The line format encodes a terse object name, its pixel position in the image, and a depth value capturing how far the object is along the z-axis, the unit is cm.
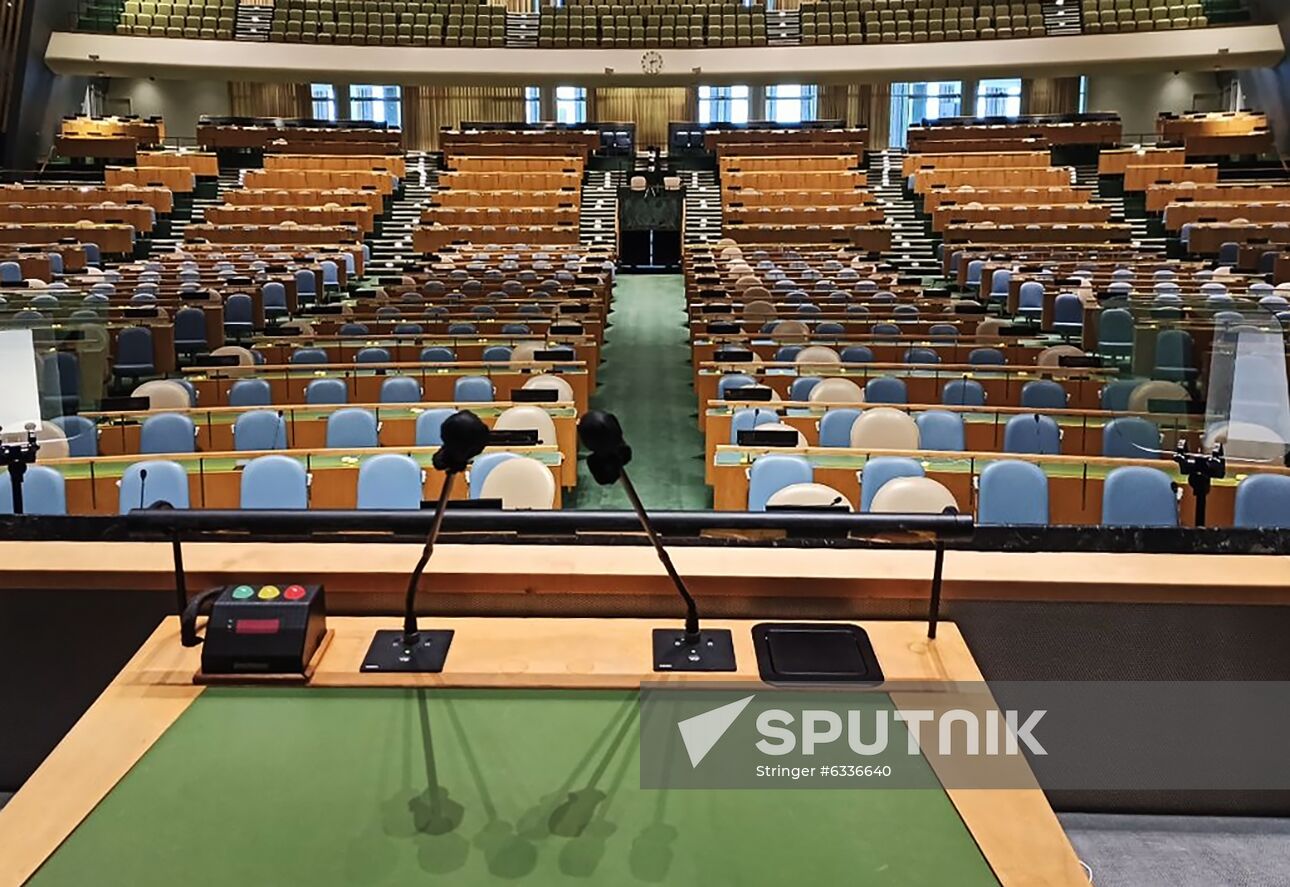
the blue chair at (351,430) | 559
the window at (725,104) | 2503
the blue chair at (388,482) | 464
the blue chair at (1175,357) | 596
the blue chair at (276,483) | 458
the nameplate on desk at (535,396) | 598
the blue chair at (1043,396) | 649
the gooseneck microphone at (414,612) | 139
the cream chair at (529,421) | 554
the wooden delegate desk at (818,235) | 1577
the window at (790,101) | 2502
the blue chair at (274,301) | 1113
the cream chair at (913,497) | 419
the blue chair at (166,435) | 552
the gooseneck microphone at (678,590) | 137
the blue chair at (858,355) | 759
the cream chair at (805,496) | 411
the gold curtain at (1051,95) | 2433
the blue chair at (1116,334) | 737
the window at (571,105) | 2520
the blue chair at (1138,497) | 443
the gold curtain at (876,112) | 2497
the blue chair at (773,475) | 472
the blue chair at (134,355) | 823
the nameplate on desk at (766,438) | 520
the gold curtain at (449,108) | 2527
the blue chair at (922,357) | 756
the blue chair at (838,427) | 559
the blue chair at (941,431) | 558
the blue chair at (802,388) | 664
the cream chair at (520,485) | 458
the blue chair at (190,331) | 910
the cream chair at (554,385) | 638
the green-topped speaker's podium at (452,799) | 126
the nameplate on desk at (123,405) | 559
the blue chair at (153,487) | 451
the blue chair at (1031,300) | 1091
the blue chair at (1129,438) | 543
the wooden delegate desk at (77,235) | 1397
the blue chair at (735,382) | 665
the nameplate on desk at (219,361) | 720
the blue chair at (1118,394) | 623
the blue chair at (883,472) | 466
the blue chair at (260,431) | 560
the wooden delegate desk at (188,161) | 1856
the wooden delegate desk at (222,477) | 468
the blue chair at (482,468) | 468
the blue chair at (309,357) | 761
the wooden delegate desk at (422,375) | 703
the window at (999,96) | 2459
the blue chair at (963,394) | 666
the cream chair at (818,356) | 732
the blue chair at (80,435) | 532
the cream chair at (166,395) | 618
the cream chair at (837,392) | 626
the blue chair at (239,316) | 1009
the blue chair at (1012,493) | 459
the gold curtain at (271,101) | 2489
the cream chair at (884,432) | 540
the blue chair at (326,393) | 640
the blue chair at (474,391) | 649
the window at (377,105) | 2525
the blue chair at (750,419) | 572
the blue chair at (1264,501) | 424
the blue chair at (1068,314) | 1009
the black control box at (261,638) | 158
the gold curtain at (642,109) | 2517
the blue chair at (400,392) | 645
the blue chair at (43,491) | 434
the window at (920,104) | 2473
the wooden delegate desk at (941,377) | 675
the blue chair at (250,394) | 635
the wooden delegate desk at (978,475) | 462
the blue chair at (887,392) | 644
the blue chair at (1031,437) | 557
